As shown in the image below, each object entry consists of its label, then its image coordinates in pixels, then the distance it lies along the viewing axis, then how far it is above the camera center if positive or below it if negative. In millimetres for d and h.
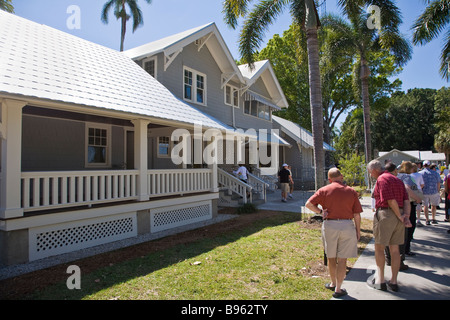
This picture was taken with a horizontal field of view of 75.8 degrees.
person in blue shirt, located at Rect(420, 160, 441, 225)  8867 -624
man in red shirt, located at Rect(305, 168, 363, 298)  4059 -774
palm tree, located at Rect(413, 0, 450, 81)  13852 +7174
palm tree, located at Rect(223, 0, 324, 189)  9594 +5174
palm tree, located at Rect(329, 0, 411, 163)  17250 +7869
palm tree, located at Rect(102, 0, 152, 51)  31094 +17484
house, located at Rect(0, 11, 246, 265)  5711 +822
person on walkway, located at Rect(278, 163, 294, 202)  14581 -523
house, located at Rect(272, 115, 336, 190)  24719 +1401
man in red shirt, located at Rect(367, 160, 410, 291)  4328 -817
